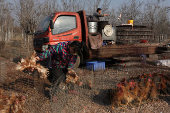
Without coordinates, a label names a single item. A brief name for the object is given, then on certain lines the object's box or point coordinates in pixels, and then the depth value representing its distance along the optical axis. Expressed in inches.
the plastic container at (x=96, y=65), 231.3
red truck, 223.3
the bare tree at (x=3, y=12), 543.8
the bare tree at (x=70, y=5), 481.4
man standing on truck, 273.6
